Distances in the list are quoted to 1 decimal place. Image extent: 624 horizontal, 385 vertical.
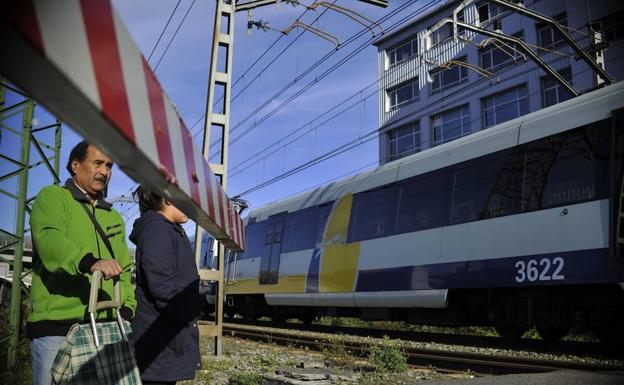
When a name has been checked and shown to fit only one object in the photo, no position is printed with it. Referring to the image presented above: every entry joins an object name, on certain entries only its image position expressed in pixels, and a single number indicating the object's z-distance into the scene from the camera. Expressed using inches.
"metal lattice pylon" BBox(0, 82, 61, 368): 258.2
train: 312.8
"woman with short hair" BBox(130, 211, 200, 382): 104.4
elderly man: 84.0
